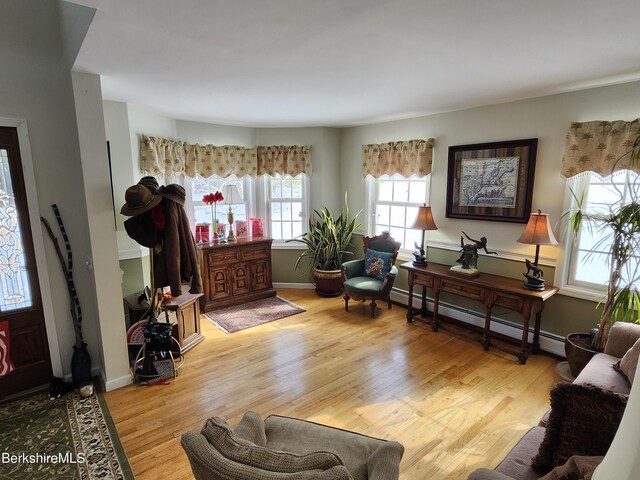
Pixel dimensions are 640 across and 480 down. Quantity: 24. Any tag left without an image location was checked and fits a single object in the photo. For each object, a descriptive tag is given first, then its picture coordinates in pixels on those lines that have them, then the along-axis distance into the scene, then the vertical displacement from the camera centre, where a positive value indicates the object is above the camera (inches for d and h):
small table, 127.6 -50.4
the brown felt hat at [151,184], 102.7 +1.4
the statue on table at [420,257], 157.1 -31.2
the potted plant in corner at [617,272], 99.4 -25.7
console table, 120.9 -39.2
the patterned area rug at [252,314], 157.0 -60.8
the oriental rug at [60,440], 77.9 -62.5
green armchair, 161.3 -41.2
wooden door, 98.0 -28.2
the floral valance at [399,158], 160.9 +14.9
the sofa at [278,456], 40.1 -32.7
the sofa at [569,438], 49.6 -37.4
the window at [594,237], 111.3 -16.7
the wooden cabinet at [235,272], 170.7 -43.2
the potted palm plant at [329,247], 191.2 -32.3
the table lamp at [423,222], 153.2 -14.9
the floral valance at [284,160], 196.5 +16.1
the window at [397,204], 173.2 -8.2
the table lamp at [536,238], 118.6 -17.1
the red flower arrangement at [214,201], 172.9 -6.2
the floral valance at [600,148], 104.7 +12.7
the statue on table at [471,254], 139.9 -27.0
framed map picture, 130.9 +3.1
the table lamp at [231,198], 179.2 -4.9
